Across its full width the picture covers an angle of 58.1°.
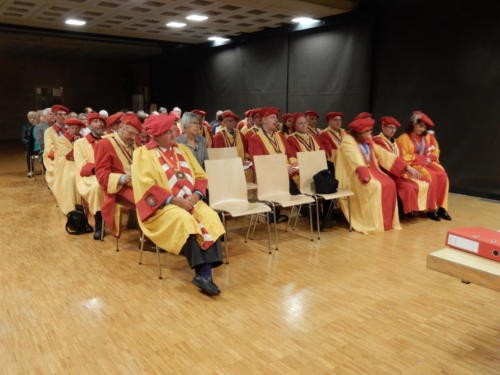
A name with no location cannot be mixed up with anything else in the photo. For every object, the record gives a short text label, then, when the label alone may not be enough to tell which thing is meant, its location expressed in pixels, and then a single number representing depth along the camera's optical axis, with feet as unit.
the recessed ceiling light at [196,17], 32.25
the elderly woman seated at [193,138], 14.79
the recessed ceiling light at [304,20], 31.92
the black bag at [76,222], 16.90
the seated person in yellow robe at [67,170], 18.85
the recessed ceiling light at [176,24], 35.37
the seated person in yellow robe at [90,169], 15.84
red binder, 5.67
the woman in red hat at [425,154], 19.78
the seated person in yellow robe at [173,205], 11.51
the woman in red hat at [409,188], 18.53
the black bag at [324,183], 16.69
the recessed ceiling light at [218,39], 41.37
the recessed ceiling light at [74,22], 33.95
